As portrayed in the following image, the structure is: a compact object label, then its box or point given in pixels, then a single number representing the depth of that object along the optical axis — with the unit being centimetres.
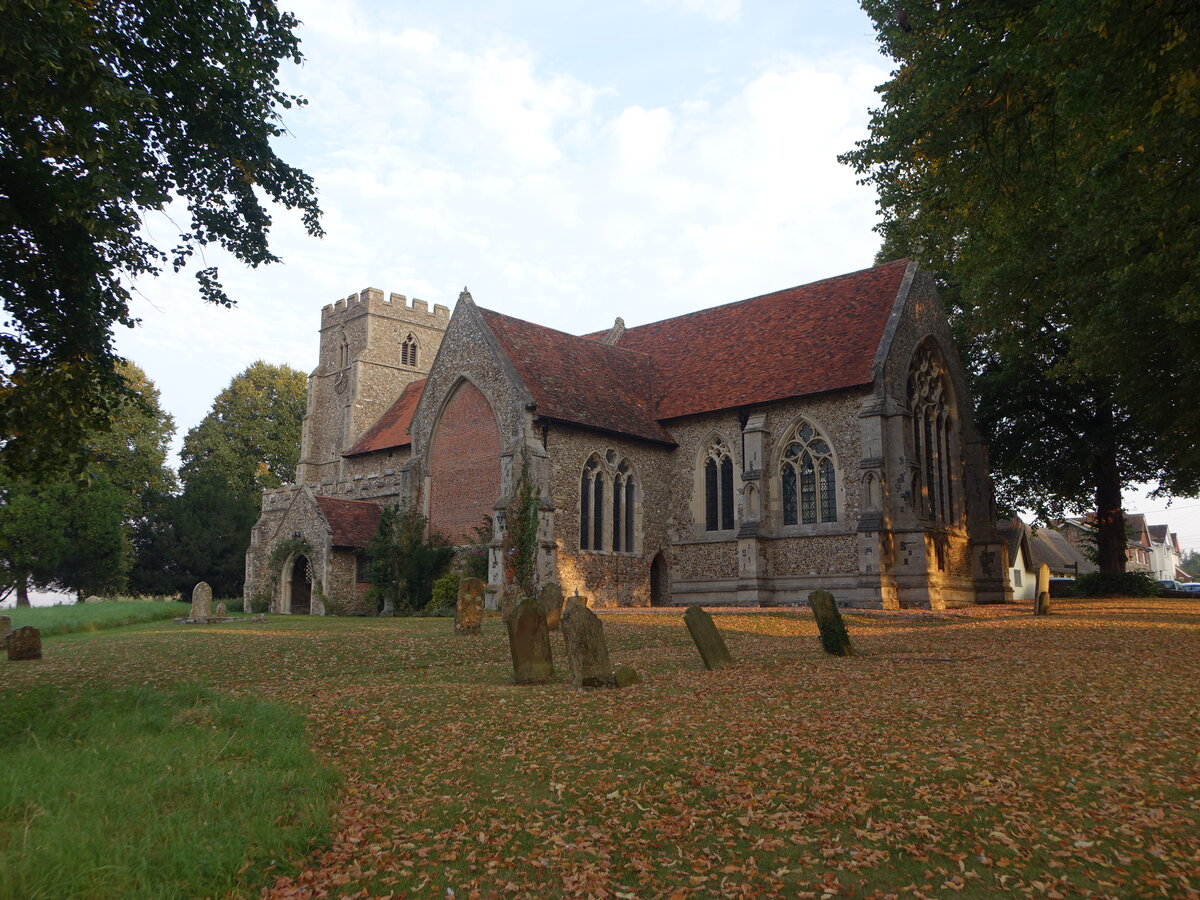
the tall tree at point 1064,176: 874
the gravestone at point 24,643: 1512
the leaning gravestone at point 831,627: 1349
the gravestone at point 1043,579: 2283
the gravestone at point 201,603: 2459
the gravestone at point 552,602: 1666
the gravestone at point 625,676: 1101
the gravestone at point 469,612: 1780
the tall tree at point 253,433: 5675
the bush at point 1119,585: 3039
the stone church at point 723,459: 2466
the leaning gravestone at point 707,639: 1239
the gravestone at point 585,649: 1085
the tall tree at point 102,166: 782
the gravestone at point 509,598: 2144
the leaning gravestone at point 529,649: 1157
